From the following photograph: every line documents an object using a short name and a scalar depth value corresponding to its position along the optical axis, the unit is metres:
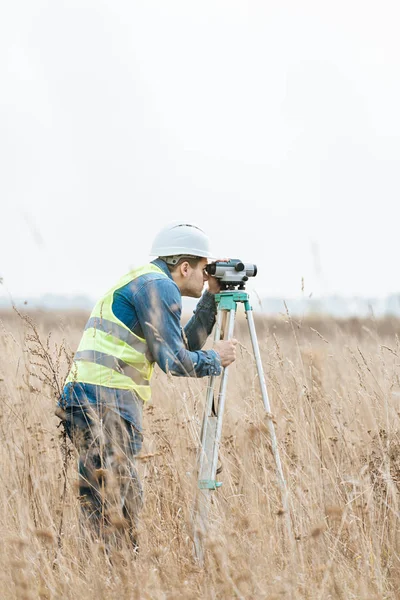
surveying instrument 6.76
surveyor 6.59
